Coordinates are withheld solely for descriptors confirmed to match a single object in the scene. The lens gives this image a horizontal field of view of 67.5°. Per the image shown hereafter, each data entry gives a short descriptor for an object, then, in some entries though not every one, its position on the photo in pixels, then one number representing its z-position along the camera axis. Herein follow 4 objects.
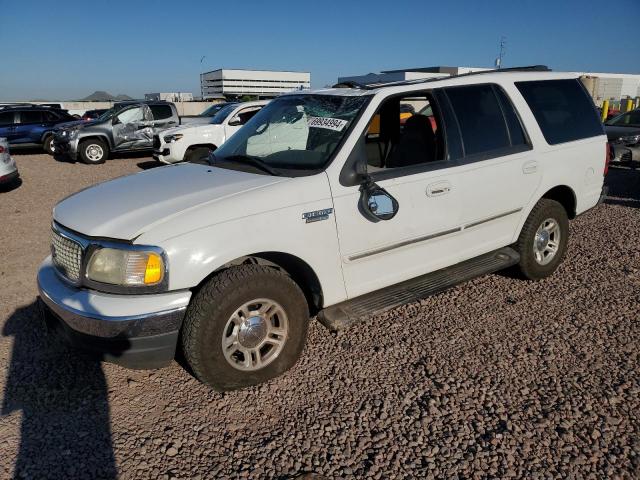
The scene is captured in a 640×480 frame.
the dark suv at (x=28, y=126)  16.03
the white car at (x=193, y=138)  11.22
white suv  2.61
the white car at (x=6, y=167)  9.10
